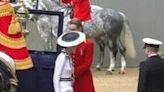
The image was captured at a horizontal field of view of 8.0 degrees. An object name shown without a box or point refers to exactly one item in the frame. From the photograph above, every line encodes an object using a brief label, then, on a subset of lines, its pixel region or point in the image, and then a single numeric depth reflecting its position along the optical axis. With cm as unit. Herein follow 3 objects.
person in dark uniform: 1250
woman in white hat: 1133
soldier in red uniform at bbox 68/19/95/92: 1210
